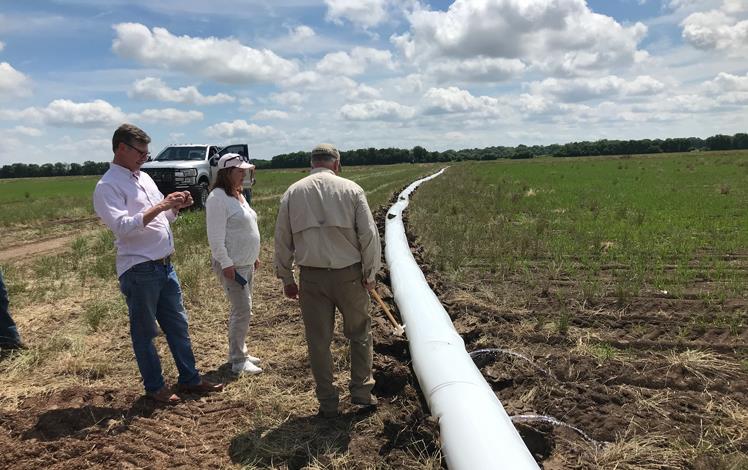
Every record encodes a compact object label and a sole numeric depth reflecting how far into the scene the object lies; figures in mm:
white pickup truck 14023
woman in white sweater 3834
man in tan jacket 3172
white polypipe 2406
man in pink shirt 3246
